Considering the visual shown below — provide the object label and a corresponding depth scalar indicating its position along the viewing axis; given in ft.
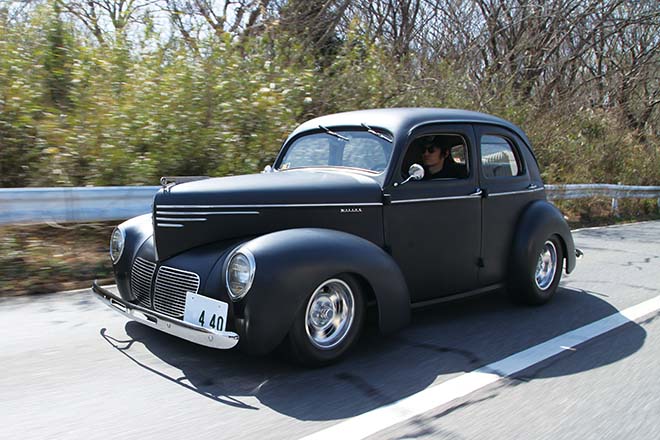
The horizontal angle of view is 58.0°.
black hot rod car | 11.04
